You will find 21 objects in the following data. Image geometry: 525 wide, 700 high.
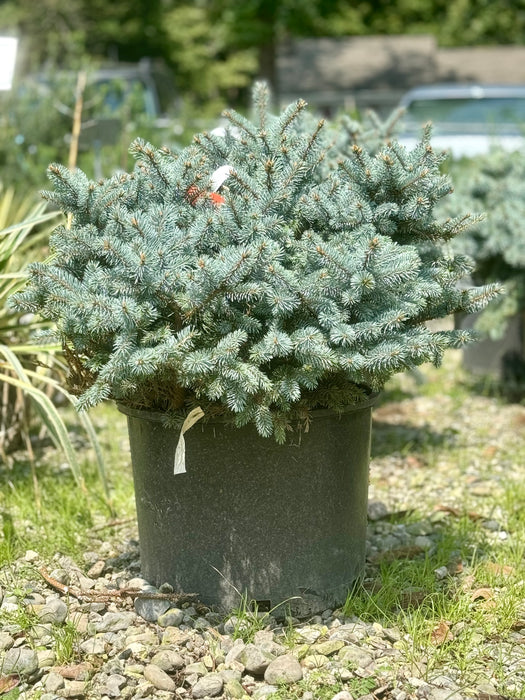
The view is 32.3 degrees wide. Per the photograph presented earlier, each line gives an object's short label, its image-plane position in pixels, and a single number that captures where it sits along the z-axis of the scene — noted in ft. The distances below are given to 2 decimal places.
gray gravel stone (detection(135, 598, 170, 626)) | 8.38
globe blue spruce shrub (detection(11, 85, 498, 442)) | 7.32
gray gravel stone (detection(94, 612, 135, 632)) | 8.20
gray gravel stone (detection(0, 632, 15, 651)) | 7.83
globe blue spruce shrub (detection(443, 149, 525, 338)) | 15.56
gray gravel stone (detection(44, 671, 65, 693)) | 7.26
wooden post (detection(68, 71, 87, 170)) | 14.80
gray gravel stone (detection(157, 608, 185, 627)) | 8.27
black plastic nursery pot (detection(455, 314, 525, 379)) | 17.33
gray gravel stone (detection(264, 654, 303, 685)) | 7.41
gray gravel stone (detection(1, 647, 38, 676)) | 7.48
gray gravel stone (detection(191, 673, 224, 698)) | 7.29
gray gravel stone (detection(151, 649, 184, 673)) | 7.59
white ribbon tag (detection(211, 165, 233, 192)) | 8.37
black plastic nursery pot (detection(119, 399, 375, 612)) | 8.09
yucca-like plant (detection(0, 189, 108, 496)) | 9.86
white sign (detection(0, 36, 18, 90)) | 16.89
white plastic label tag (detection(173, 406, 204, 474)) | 7.45
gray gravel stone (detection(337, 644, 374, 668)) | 7.64
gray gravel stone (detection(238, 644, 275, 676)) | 7.53
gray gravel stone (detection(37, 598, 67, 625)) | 8.20
